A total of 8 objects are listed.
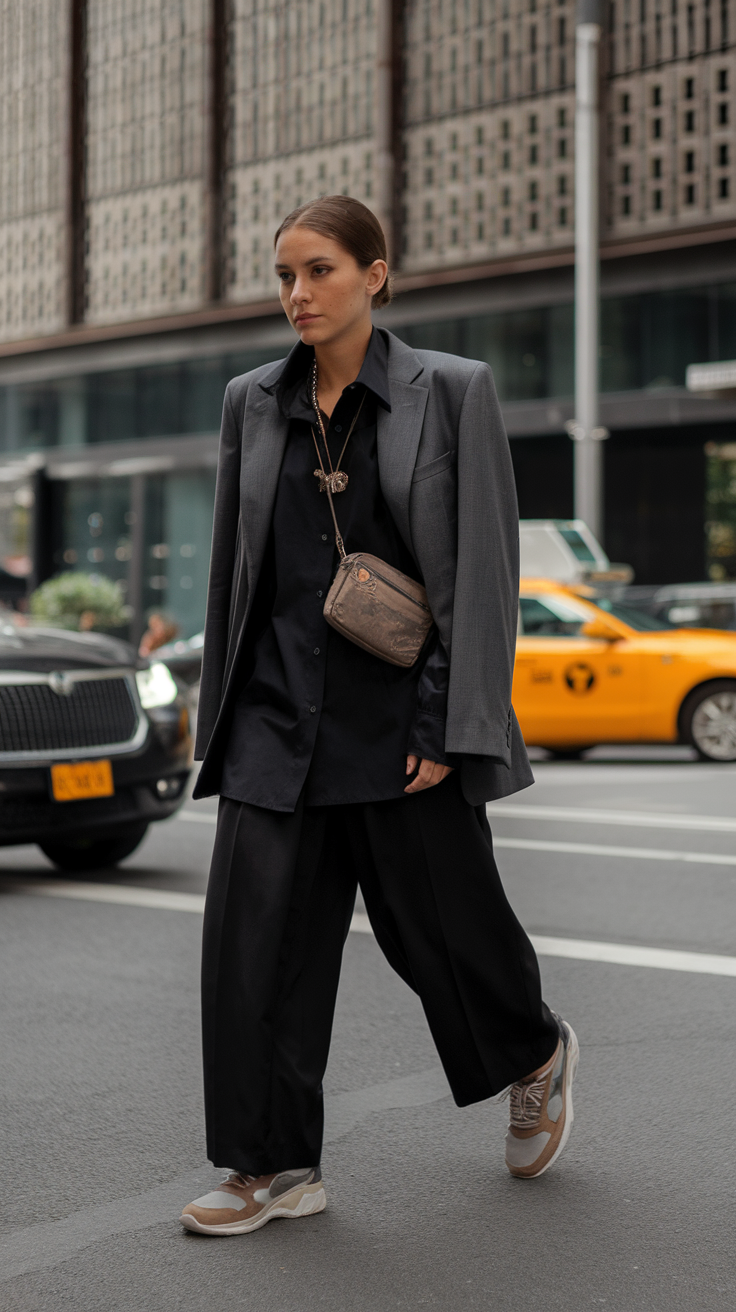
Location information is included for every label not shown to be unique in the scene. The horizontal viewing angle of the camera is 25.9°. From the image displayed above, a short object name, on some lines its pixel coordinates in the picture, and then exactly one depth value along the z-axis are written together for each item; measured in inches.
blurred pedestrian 756.6
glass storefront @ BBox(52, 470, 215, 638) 1370.6
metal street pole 827.4
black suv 281.0
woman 124.0
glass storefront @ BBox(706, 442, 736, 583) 1085.8
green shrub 1242.6
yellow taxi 528.1
